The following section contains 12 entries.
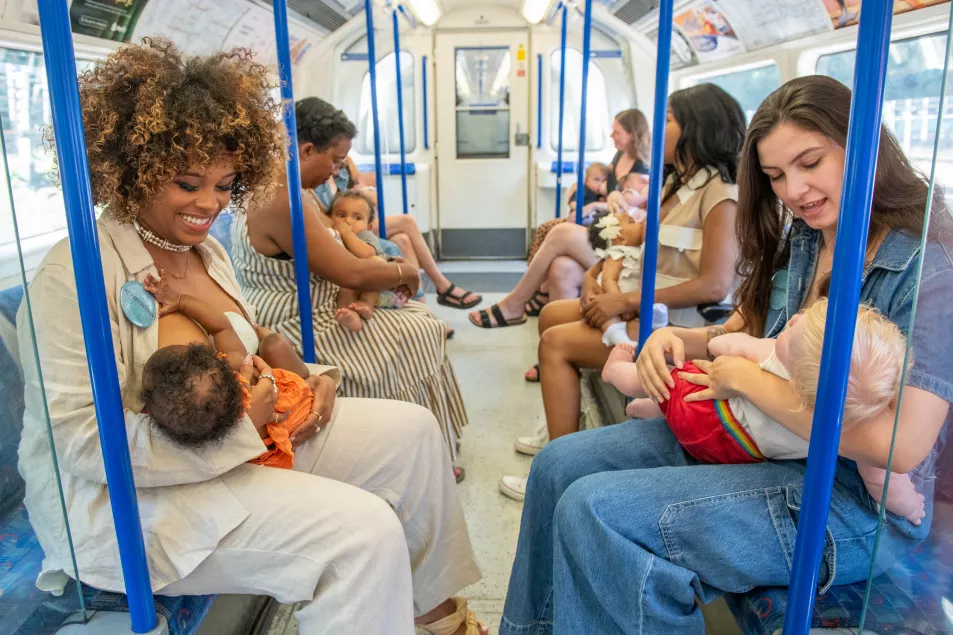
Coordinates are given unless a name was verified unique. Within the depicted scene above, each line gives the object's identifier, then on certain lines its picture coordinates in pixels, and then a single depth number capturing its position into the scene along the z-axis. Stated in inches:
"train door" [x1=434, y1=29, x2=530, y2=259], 301.7
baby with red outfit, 47.5
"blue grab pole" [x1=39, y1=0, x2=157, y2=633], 43.6
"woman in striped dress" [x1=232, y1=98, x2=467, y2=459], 104.7
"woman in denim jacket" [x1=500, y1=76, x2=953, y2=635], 46.8
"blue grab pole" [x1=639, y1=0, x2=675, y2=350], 80.8
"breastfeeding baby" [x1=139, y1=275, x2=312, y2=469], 55.1
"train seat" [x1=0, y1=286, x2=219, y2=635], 51.9
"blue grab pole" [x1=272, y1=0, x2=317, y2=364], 87.7
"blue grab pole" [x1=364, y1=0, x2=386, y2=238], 162.6
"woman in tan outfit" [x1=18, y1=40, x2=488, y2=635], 54.1
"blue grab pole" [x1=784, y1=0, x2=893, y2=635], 40.2
